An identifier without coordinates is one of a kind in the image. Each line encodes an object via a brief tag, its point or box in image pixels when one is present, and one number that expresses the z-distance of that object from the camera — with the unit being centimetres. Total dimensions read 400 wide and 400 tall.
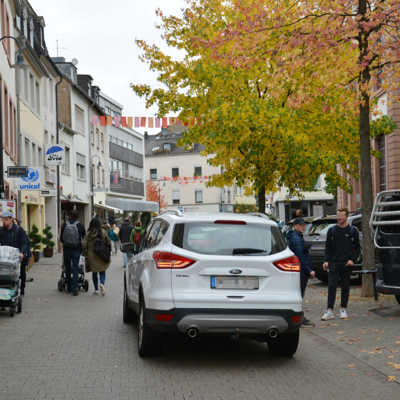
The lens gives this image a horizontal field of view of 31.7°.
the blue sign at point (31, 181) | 2166
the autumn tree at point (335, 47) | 1259
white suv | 722
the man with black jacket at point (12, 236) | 1290
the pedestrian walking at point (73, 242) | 1486
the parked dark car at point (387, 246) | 1063
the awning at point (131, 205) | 4588
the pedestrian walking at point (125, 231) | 2491
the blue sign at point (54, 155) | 2919
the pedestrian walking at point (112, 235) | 2633
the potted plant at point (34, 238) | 2628
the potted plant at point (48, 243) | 2890
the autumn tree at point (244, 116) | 2097
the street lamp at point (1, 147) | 1950
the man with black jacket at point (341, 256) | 1077
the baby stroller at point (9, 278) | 1100
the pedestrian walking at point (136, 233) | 2259
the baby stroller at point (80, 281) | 1542
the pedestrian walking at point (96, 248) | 1444
